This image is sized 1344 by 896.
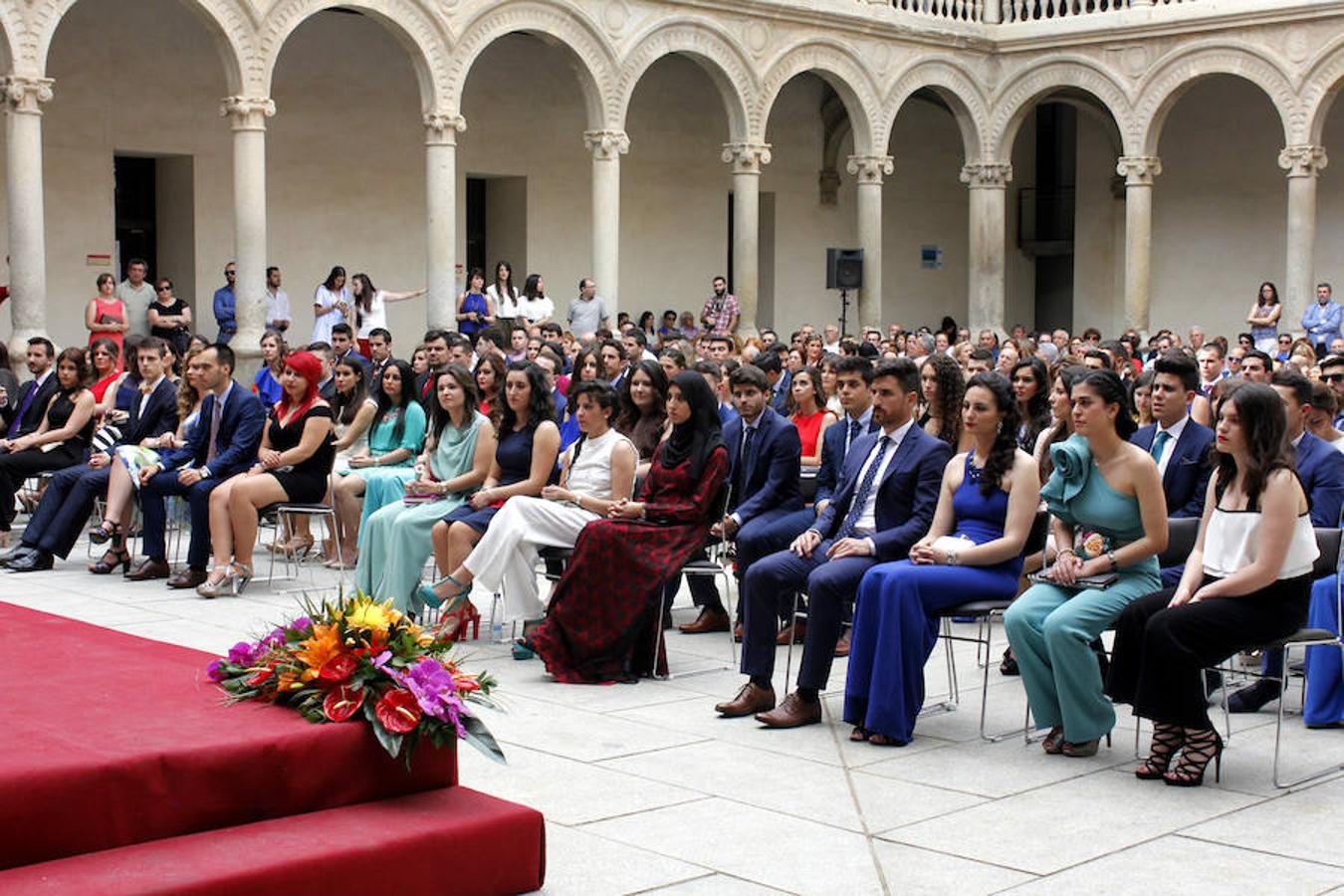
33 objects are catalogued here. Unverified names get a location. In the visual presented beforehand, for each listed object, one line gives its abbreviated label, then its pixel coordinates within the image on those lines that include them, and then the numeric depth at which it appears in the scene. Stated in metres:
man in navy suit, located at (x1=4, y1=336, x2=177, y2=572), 10.66
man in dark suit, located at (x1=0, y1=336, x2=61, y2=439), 11.80
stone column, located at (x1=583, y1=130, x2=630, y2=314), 20.06
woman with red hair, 9.95
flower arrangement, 4.55
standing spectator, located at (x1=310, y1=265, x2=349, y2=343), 18.36
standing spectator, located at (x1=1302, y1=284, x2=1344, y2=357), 20.88
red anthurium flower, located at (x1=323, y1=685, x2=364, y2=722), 4.55
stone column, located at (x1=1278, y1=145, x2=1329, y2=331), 21.55
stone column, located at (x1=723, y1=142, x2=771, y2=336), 21.50
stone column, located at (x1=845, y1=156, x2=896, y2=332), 22.64
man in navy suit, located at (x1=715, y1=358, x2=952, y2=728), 6.68
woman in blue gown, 6.37
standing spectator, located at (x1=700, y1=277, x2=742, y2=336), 21.47
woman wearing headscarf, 7.59
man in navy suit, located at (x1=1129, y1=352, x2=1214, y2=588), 6.98
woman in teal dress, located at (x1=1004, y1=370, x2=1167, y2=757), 6.16
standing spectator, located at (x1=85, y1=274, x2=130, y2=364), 15.97
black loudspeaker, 22.03
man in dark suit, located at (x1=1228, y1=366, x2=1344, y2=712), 6.92
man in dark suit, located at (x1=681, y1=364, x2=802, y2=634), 8.04
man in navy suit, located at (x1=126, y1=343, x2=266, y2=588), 10.12
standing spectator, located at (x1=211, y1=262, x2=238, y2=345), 17.94
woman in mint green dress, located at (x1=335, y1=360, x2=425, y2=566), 10.32
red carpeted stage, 3.94
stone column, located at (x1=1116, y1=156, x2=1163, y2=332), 22.61
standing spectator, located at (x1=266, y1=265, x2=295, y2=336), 18.27
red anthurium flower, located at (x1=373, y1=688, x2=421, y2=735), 4.49
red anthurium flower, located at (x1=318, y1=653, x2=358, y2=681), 4.61
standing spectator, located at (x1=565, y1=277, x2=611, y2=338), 19.78
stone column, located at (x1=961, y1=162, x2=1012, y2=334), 23.75
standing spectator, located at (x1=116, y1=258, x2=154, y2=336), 17.69
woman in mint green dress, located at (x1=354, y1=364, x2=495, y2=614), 8.75
